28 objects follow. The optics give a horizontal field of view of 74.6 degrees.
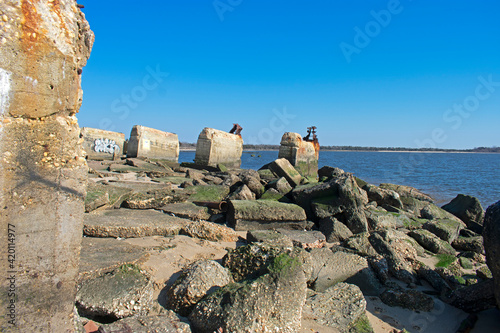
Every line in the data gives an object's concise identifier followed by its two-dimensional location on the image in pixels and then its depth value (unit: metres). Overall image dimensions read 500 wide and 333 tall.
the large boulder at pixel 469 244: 6.74
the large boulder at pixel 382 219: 6.64
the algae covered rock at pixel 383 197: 9.02
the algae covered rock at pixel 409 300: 3.78
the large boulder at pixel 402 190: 12.83
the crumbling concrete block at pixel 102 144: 15.02
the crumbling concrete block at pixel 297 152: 14.91
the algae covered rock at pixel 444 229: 6.99
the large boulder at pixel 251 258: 3.19
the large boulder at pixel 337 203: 6.12
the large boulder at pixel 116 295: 2.53
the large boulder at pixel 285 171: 10.20
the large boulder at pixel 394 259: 4.55
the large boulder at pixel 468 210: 9.58
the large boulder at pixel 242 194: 6.87
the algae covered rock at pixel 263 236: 4.42
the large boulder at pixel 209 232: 4.59
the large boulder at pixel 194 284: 2.79
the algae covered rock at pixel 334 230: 5.56
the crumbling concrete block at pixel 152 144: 15.48
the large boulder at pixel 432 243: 6.12
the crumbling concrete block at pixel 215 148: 15.25
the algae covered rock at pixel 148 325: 2.28
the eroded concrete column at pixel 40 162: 1.82
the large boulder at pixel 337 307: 3.08
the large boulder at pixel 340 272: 3.88
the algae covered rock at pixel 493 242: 3.42
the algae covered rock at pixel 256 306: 2.46
